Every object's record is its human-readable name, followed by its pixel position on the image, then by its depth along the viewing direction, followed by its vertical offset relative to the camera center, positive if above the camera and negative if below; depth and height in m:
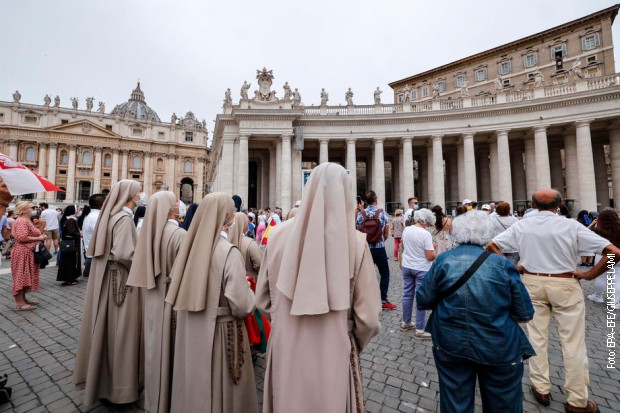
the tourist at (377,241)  5.75 -0.41
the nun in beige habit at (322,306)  1.67 -0.53
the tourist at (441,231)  5.11 -0.19
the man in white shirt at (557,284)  2.76 -0.68
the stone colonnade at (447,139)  20.72 +7.33
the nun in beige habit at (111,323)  2.87 -1.09
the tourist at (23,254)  5.65 -0.61
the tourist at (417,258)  4.39 -0.60
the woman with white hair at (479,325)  2.03 -0.81
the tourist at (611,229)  5.12 -0.19
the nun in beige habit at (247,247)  3.59 -0.32
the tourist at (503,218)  6.14 +0.05
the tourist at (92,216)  5.97 +0.20
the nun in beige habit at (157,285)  2.56 -0.60
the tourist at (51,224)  9.60 +0.04
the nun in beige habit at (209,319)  2.20 -0.80
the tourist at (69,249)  7.57 -0.69
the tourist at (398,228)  10.09 -0.24
